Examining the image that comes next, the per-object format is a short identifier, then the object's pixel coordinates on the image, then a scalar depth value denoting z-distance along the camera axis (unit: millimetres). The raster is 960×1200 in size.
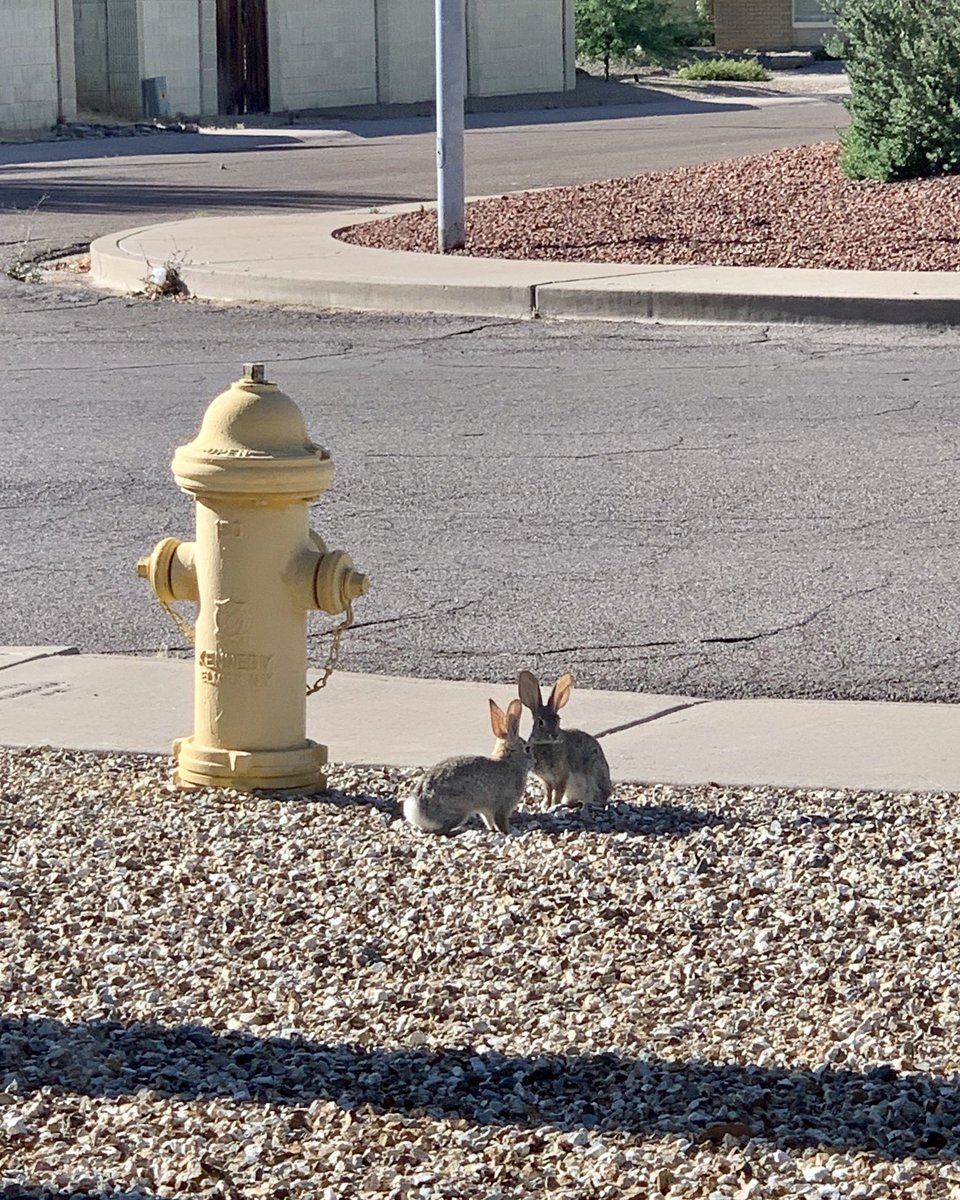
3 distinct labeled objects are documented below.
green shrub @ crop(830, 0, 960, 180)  19047
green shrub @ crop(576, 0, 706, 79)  50219
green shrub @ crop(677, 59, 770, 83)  49906
